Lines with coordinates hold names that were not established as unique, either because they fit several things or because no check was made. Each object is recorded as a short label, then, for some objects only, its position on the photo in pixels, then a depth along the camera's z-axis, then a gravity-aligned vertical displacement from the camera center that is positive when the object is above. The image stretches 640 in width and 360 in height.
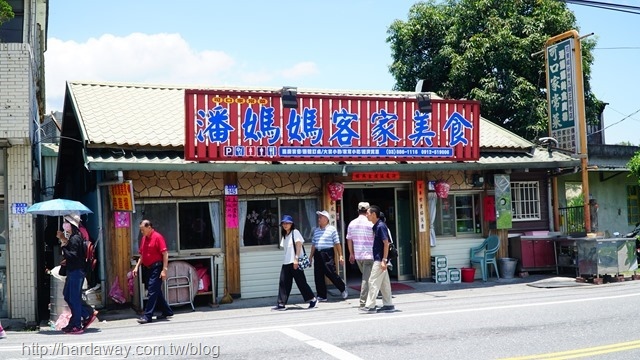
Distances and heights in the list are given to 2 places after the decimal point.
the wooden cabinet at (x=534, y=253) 15.94 -1.07
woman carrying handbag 11.95 -1.00
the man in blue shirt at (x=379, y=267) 10.75 -0.87
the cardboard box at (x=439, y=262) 15.15 -1.16
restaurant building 12.46 +1.04
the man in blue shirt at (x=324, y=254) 12.64 -0.73
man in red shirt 10.91 -0.72
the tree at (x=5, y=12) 11.02 +3.89
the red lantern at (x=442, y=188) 15.15 +0.62
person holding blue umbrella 9.96 -0.71
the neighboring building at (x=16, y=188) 10.96 +0.73
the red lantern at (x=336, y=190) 14.20 +0.62
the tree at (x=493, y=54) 23.00 +6.03
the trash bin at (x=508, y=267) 15.71 -1.38
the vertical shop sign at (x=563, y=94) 15.74 +2.94
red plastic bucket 15.38 -1.49
